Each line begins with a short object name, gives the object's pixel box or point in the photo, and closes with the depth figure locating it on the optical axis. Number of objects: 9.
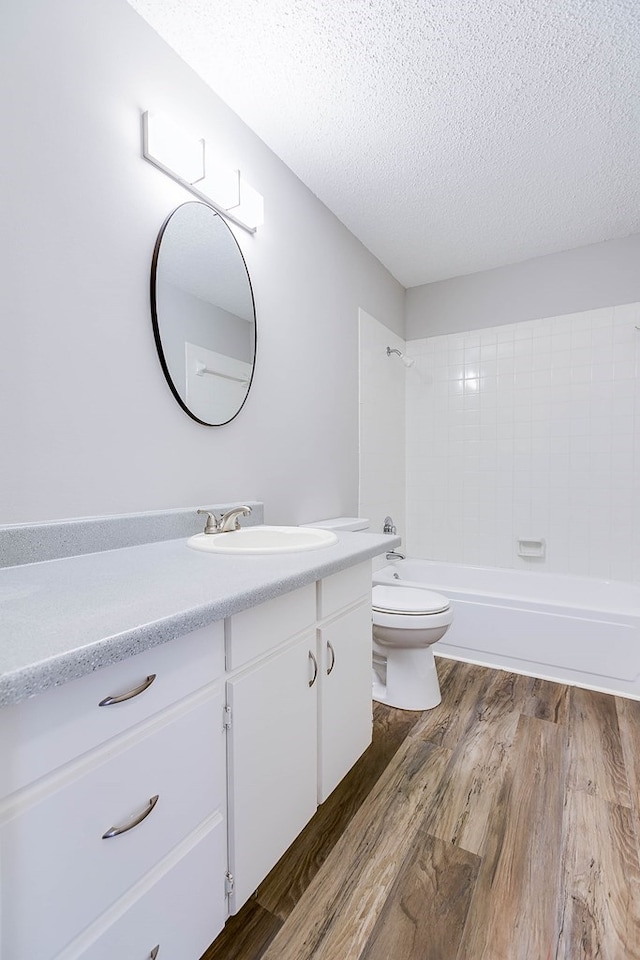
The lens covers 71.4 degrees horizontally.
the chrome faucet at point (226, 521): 1.42
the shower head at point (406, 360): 3.07
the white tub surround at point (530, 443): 2.68
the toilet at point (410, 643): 1.92
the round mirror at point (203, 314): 1.41
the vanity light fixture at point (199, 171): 1.34
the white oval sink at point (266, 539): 1.27
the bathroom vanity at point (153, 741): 0.57
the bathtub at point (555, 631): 2.10
